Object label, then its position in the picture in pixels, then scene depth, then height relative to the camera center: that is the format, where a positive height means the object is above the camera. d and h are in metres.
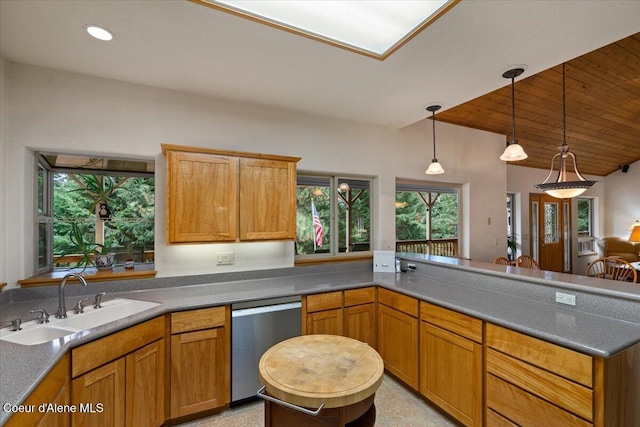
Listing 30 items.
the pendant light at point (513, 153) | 2.56 +0.53
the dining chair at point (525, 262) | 4.09 -0.71
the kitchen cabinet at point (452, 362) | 1.91 -1.08
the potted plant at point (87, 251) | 2.49 -0.31
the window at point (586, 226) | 7.34 -0.37
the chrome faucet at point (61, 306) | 1.84 -0.58
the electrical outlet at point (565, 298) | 1.93 -0.59
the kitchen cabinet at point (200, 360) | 2.08 -1.08
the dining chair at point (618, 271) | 3.96 -0.84
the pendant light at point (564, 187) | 2.77 +0.25
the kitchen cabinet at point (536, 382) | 1.41 -0.92
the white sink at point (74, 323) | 1.64 -0.68
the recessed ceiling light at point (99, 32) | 1.77 +1.17
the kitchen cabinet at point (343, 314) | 2.55 -0.93
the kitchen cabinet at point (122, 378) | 1.56 -0.98
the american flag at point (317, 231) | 3.43 -0.21
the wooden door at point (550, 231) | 6.16 -0.43
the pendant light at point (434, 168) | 3.12 +0.52
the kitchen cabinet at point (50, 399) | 1.08 -0.80
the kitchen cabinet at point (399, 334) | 2.41 -1.09
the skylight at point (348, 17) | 1.68 +1.24
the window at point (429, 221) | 4.61 -0.14
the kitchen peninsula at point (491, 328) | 1.38 -0.67
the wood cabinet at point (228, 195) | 2.38 +0.18
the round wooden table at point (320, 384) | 1.24 -0.78
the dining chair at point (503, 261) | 4.03 -0.69
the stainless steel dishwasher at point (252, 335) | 2.26 -0.98
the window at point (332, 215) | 3.45 -0.01
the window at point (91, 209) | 2.56 +0.07
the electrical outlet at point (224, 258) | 2.81 -0.42
